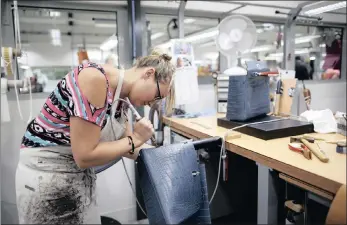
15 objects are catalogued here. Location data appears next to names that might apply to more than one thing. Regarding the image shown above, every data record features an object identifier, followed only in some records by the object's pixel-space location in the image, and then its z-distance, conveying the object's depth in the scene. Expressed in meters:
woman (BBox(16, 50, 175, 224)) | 1.05
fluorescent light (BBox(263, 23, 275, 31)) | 3.39
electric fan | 2.29
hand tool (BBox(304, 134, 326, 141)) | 1.24
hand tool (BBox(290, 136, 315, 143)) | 1.16
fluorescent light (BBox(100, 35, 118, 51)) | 2.71
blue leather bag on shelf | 1.52
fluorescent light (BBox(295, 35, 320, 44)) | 4.37
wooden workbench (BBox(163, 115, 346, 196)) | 0.81
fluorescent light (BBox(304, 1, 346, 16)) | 2.74
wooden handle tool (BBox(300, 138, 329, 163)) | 0.93
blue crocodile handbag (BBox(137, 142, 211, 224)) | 1.11
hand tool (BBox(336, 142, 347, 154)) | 0.91
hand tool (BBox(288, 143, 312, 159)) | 0.99
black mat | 1.29
